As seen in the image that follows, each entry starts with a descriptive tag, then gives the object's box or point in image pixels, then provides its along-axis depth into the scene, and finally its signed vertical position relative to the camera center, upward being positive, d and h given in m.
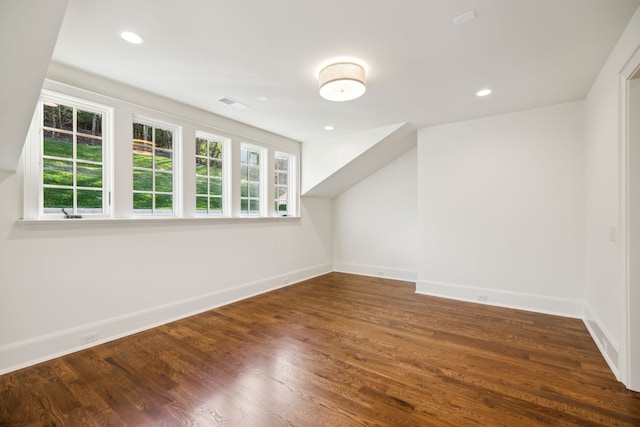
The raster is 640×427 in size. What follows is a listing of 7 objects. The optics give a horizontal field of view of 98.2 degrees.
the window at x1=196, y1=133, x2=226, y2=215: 3.79 +0.55
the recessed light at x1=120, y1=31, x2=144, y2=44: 2.07 +1.35
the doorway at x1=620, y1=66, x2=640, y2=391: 1.98 -0.16
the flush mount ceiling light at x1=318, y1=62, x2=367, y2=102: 2.46 +1.20
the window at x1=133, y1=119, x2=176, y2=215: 3.18 +0.55
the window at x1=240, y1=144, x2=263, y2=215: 4.42 +0.55
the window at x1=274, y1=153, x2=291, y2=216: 5.04 +0.55
